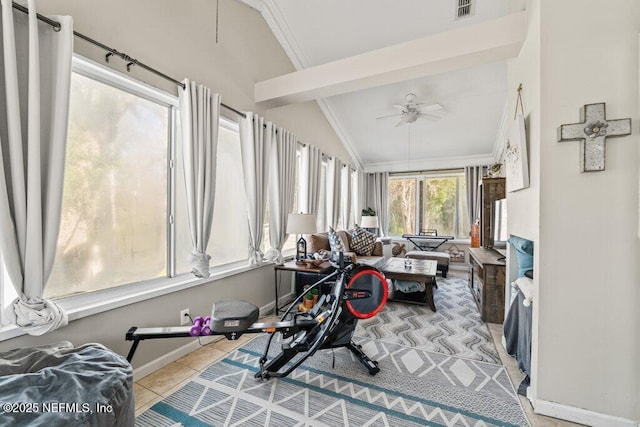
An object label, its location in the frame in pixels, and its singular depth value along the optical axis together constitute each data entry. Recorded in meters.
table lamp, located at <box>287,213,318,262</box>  3.14
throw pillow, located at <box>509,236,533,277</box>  1.98
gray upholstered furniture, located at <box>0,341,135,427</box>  0.98
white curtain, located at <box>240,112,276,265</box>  2.87
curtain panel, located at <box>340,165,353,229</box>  5.88
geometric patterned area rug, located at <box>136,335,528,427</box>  1.54
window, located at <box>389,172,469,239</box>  6.26
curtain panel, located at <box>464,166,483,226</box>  5.93
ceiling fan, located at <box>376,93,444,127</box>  3.85
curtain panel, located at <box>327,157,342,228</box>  5.18
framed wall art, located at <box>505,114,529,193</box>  1.81
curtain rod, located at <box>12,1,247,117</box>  1.40
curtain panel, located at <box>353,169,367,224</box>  6.61
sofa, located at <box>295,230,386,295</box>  3.43
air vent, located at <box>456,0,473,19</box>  2.91
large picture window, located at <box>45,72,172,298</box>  1.71
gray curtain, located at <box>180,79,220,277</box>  2.20
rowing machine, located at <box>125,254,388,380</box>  1.74
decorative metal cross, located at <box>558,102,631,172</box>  1.45
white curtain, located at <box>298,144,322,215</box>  4.14
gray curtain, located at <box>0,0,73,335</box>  1.31
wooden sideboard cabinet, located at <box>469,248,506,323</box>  2.81
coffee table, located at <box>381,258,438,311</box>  3.25
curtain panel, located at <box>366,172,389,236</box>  6.86
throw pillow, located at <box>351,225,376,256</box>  4.96
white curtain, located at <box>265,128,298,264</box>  3.29
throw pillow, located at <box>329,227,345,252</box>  3.77
